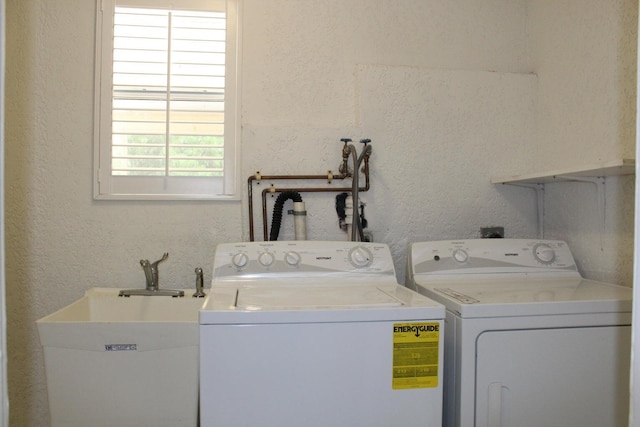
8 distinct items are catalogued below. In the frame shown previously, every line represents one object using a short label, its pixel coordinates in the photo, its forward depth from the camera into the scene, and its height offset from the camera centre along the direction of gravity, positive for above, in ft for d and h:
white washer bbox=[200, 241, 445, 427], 3.65 -1.38
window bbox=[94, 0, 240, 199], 6.37 +1.86
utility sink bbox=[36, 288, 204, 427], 4.57 -1.83
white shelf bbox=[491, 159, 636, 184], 4.63 +0.64
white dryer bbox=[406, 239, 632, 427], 4.02 -1.45
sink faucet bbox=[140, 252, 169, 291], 5.89 -0.87
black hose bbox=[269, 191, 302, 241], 6.32 +0.12
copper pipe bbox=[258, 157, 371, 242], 6.46 +0.43
